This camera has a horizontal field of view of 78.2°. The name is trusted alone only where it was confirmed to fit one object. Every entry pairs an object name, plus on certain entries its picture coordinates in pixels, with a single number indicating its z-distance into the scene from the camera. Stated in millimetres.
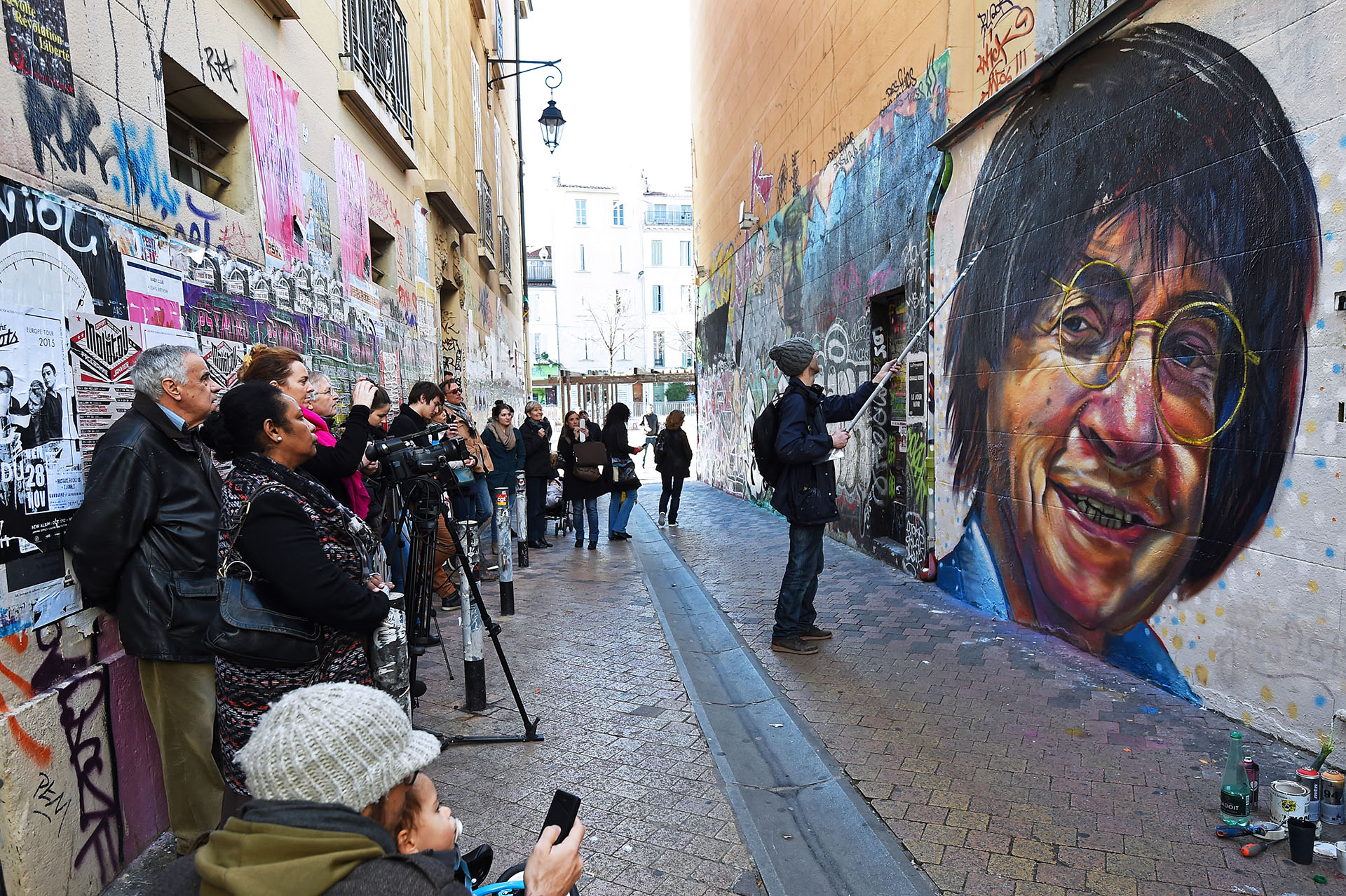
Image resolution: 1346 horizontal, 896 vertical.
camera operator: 5891
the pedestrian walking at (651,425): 20081
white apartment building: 49062
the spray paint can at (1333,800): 2951
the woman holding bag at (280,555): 2363
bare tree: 47812
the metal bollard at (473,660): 4410
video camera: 3514
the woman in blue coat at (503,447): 9555
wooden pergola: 24977
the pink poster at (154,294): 3307
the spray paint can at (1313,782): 2928
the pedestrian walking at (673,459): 11531
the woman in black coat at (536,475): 10578
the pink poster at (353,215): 6598
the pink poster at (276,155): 4930
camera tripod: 3822
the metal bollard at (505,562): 6238
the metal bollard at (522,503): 8141
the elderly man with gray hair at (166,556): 2783
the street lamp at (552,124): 14766
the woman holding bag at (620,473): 10516
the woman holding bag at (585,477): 10078
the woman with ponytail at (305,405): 3459
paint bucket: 2846
